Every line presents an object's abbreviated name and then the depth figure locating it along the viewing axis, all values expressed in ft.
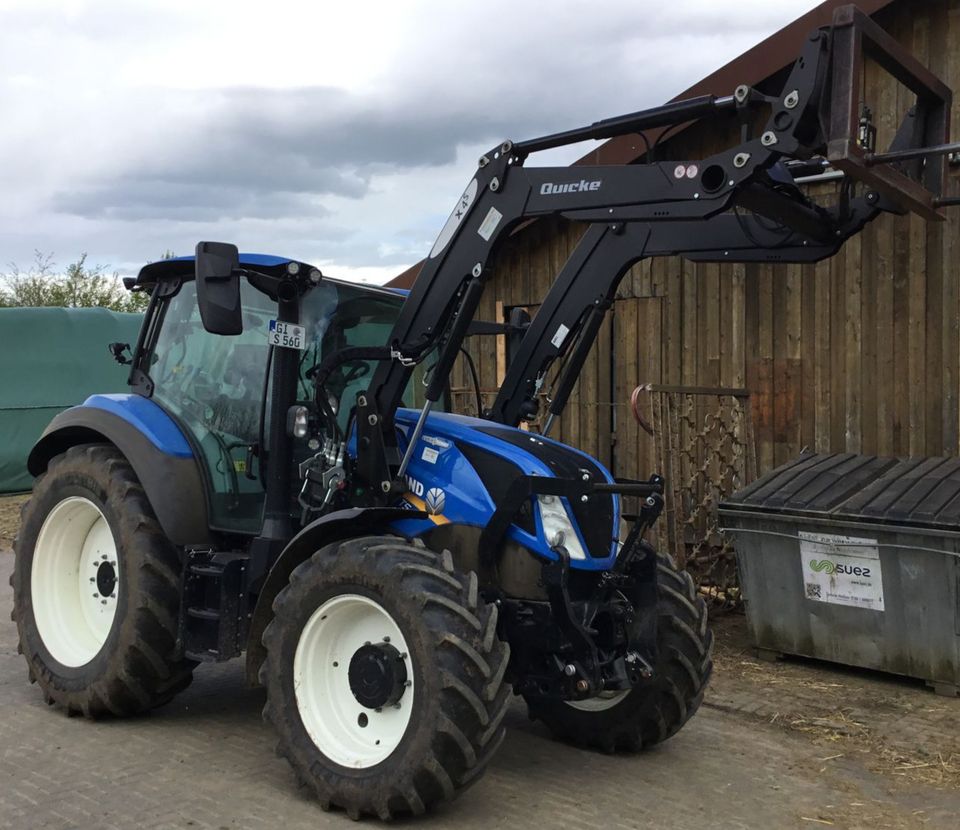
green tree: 86.74
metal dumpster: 20.89
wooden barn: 25.39
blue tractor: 13.58
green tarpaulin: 48.06
